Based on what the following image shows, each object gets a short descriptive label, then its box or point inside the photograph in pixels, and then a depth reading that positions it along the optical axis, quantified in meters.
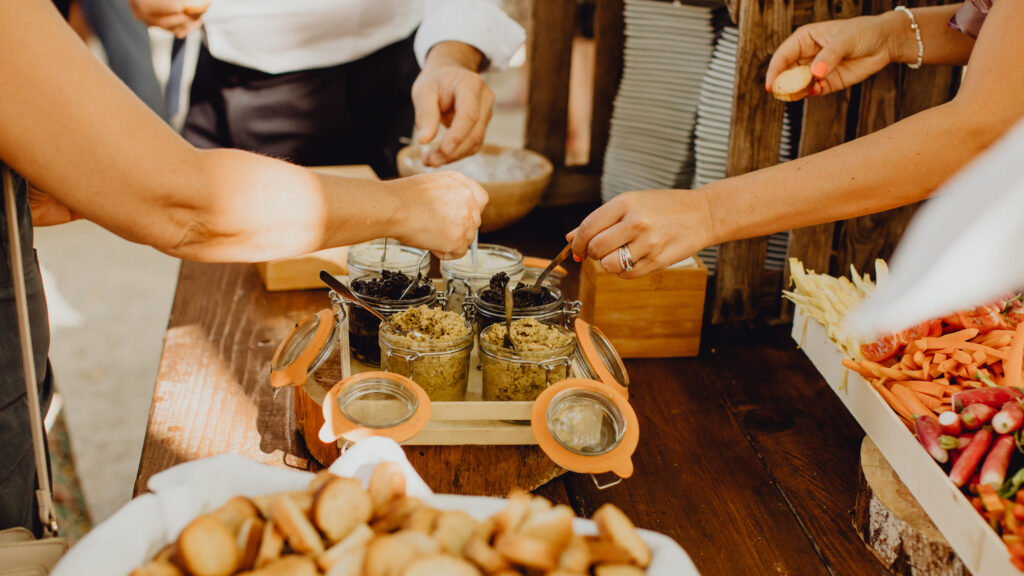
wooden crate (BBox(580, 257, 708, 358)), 1.77
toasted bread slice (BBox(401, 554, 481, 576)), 0.70
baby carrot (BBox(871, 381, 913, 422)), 1.25
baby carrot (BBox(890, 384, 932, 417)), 1.24
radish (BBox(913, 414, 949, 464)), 1.12
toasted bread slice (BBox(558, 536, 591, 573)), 0.75
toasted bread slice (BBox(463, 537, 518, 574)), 0.75
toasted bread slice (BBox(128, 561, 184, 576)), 0.74
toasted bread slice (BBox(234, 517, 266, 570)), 0.79
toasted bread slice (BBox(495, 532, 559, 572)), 0.74
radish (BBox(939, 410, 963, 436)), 1.14
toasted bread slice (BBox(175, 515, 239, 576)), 0.75
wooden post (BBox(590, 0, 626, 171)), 2.76
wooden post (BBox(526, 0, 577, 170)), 2.74
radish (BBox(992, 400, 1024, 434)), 1.09
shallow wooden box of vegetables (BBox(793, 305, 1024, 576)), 0.98
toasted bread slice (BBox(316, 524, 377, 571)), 0.75
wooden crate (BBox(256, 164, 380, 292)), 2.08
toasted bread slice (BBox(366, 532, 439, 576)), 0.72
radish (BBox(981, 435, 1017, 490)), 1.04
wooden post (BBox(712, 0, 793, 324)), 1.87
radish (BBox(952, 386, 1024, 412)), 1.15
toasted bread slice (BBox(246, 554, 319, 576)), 0.73
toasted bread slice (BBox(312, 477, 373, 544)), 0.79
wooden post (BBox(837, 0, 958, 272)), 1.92
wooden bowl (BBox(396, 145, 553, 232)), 2.27
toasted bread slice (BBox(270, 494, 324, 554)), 0.77
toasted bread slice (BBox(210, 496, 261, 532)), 0.83
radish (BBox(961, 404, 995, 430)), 1.13
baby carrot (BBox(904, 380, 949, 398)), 1.26
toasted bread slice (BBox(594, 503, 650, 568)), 0.80
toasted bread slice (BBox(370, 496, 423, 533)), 0.83
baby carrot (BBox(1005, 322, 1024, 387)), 1.25
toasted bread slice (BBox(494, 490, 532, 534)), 0.80
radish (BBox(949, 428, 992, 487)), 1.08
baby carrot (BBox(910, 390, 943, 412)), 1.24
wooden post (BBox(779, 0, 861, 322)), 1.89
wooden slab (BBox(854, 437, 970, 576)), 1.11
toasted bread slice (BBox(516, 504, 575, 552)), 0.78
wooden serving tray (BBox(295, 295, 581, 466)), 1.30
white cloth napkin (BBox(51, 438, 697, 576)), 0.78
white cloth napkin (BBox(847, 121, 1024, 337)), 1.36
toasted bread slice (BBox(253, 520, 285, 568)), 0.76
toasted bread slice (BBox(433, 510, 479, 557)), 0.79
